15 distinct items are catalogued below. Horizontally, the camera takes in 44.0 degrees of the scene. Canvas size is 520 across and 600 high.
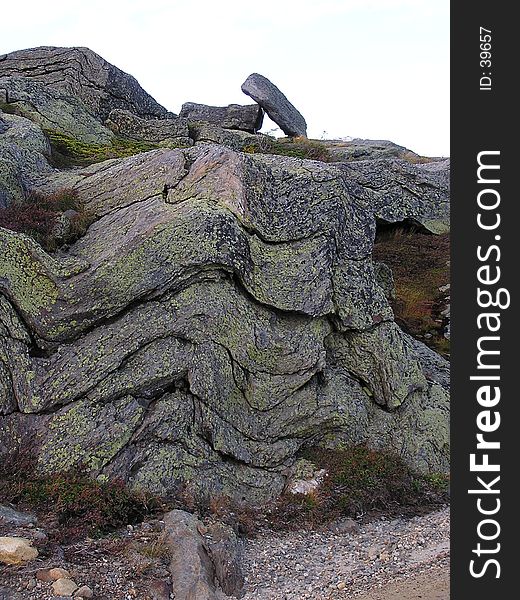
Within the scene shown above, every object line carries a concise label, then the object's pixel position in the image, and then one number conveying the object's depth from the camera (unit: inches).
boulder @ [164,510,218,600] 433.4
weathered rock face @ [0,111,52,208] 709.9
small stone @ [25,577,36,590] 410.9
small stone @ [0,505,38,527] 464.8
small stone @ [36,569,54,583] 419.0
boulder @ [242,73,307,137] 1696.6
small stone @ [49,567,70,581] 419.9
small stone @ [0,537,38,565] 428.8
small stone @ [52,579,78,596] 409.7
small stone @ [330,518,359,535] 573.9
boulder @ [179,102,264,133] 1610.5
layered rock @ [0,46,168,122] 1330.0
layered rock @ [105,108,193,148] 1309.1
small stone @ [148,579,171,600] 428.8
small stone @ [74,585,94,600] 413.1
